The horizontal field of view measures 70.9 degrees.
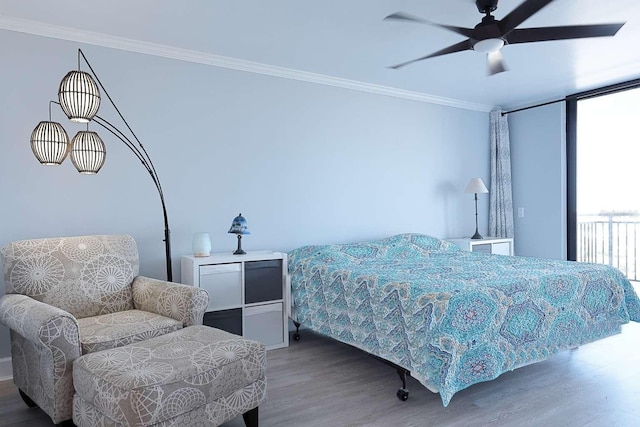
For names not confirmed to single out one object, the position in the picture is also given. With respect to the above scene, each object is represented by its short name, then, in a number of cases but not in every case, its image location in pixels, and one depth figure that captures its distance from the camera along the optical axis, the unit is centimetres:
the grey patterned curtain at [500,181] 529
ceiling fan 240
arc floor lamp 223
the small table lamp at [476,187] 490
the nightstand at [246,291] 319
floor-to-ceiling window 459
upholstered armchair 200
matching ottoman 171
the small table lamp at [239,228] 343
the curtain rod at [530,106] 486
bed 227
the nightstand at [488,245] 477
